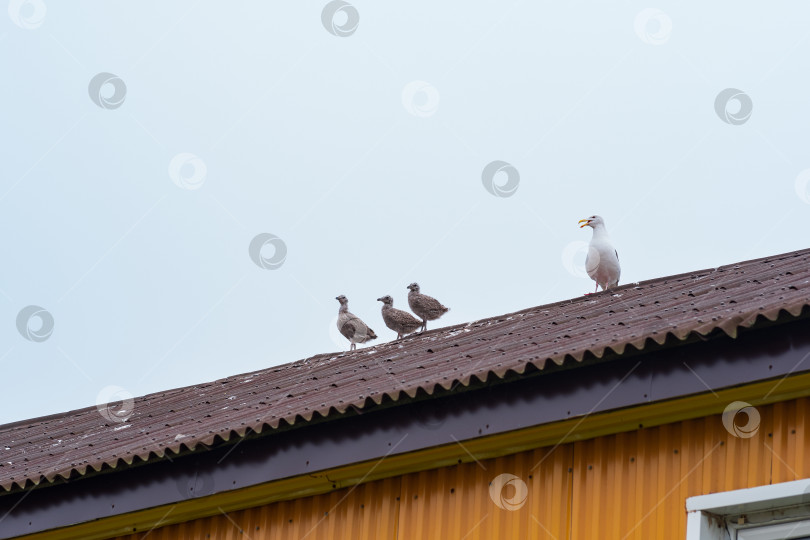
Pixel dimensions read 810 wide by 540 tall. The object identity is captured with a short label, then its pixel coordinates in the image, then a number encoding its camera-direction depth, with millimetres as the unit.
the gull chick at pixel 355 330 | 16109
